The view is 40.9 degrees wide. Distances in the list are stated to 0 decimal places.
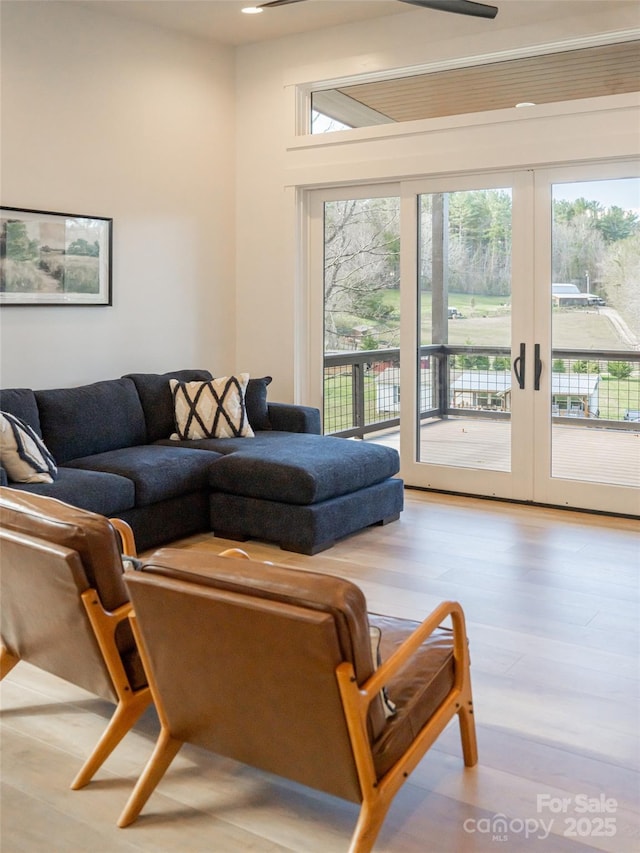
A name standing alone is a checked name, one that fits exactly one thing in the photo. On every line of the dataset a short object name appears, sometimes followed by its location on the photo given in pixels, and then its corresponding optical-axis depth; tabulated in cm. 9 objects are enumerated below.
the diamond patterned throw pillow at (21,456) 407
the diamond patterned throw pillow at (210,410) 537
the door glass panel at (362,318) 602
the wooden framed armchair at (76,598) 226
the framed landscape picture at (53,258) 495
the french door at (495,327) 514
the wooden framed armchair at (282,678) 181
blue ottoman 446
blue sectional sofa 442
